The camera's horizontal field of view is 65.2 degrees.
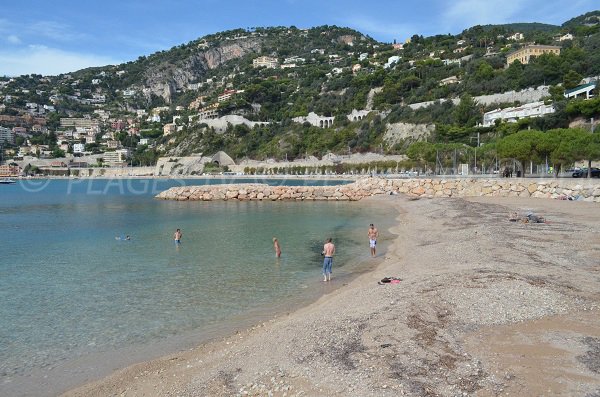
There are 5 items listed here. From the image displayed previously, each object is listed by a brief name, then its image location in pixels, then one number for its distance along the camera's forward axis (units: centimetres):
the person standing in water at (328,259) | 1440
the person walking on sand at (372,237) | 1862
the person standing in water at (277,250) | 1834
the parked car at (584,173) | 4384
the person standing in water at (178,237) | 2300
